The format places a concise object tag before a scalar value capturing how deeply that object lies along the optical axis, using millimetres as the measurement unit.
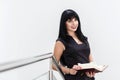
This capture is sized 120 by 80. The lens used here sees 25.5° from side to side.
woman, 2484
